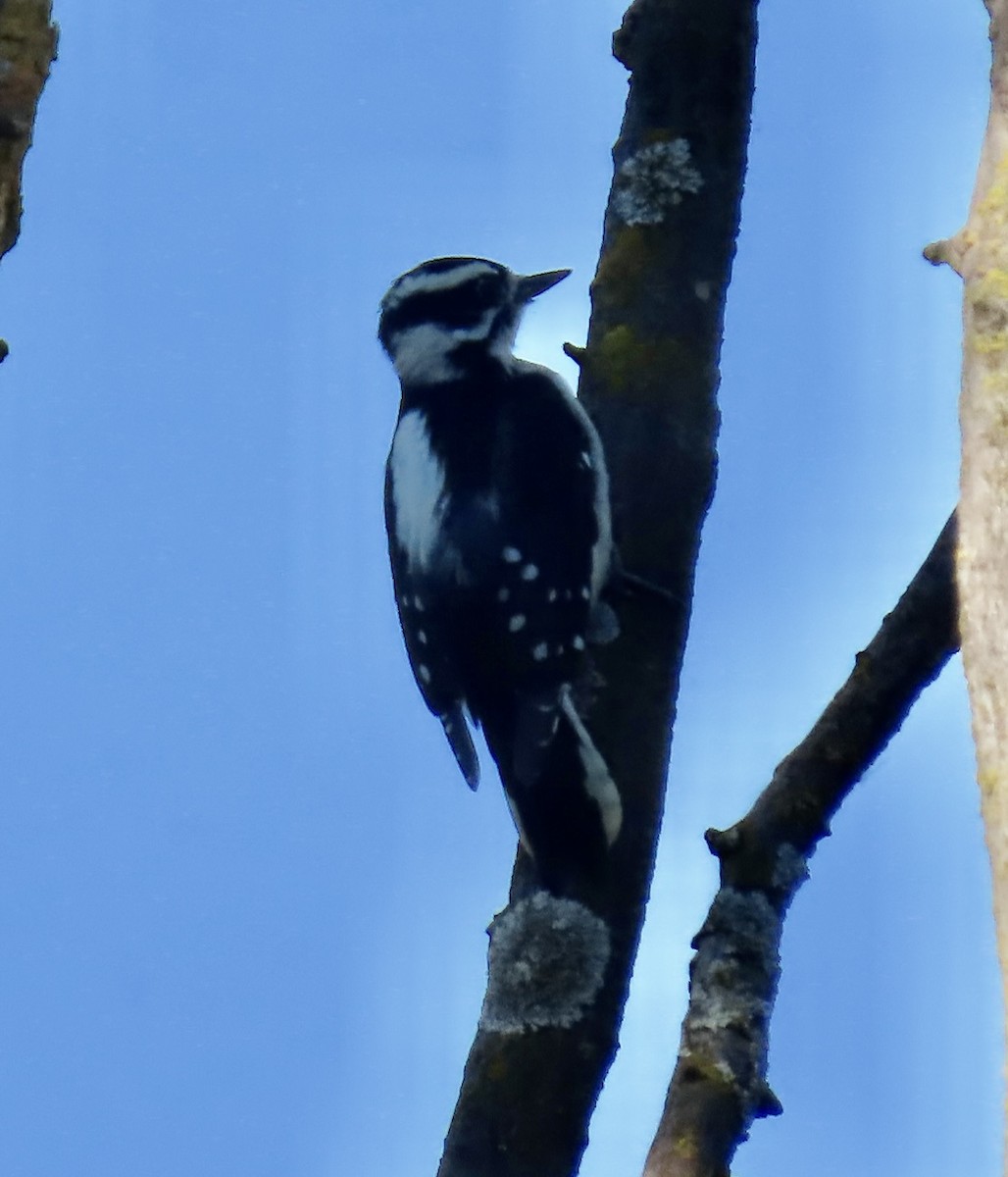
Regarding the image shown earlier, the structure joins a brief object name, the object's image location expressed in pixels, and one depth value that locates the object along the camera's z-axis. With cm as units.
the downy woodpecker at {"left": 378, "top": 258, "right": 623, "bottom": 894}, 554
